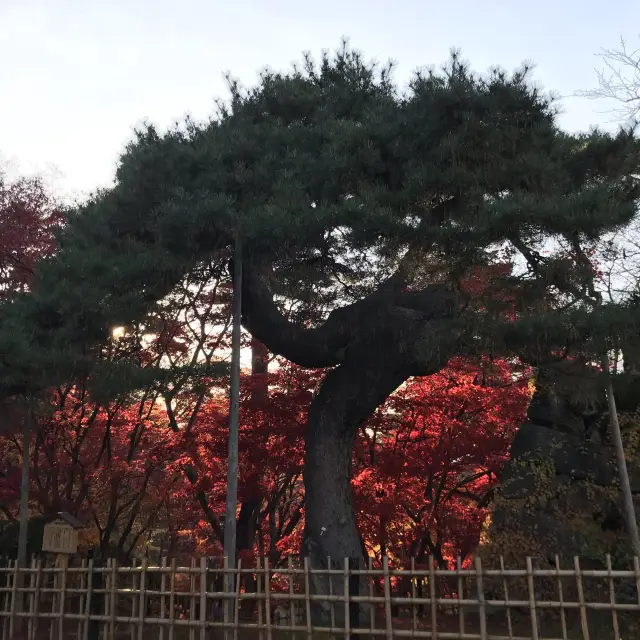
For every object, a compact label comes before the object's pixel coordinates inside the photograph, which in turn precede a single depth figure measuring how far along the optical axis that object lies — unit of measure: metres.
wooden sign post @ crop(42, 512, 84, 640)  8.41
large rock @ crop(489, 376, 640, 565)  10.23
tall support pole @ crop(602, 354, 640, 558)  9.39
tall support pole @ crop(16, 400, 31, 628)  10.96
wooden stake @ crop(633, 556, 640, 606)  5.35
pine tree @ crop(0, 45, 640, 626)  8.57
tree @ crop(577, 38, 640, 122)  9.73
